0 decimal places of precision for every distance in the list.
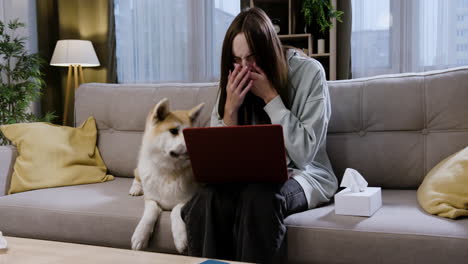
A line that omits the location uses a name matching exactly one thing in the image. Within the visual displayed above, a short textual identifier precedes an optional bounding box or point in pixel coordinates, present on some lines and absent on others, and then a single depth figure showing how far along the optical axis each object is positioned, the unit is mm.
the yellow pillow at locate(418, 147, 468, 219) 1343
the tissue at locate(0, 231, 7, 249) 1068
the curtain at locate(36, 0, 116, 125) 4207
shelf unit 3486
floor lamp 3691
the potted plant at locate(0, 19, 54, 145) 3557
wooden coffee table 968
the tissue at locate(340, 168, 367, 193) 1474
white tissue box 1396
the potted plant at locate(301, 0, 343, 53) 3369
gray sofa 1352
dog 1597
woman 1322
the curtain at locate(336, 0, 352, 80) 3531
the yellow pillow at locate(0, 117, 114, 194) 2010
